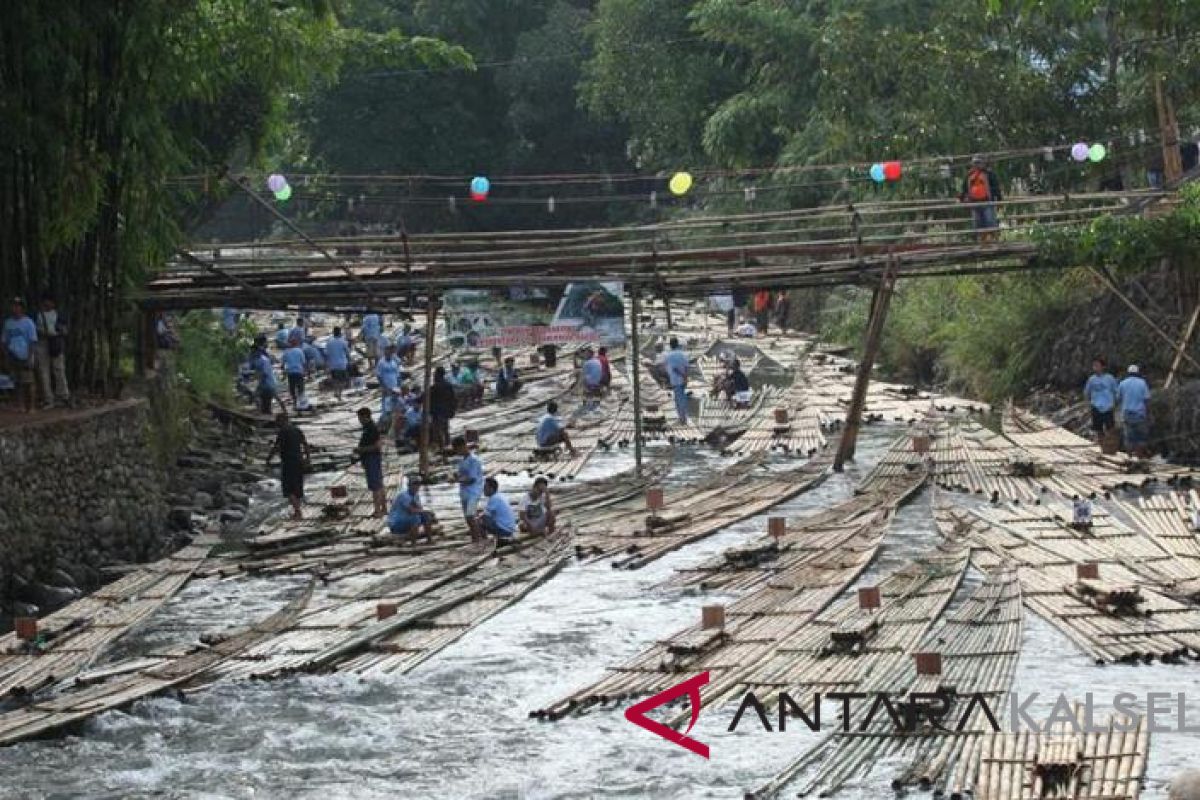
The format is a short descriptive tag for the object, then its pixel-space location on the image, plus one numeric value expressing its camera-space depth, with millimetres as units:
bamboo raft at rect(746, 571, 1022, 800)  12898
